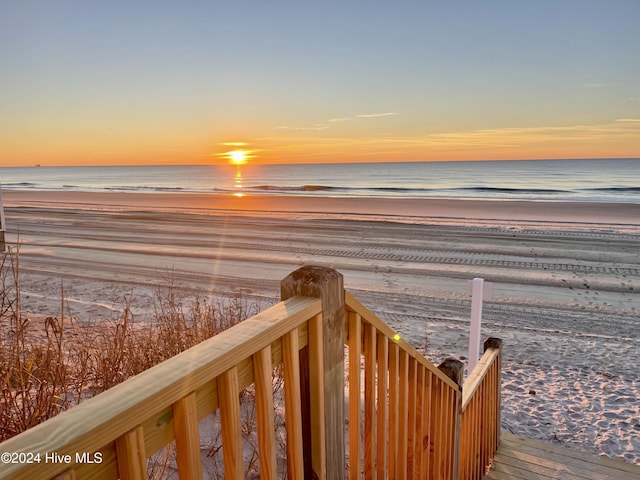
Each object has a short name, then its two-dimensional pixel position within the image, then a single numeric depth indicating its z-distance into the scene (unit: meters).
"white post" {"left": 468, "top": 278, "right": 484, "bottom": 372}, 4.65
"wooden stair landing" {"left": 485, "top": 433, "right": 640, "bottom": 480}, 3.36
